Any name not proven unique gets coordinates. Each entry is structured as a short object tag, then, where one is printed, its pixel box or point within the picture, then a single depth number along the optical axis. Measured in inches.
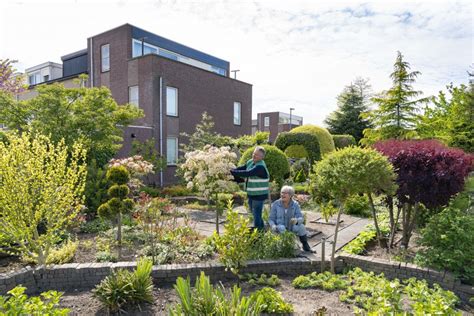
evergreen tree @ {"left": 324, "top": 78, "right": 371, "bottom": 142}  1025.5
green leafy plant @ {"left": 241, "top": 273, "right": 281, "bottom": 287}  158.4
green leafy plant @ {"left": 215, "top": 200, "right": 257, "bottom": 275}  158.7
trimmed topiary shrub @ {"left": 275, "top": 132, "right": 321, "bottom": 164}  605.0
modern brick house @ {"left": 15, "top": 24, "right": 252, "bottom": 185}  587.8
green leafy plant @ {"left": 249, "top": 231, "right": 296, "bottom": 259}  185.0
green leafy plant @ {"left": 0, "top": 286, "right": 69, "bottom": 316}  95.4
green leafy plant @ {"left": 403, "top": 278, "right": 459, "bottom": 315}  103.3
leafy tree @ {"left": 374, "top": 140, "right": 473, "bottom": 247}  181.9
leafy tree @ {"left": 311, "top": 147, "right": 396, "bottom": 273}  166.2
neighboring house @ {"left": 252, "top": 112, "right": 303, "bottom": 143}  1612.7
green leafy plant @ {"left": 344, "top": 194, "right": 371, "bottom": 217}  342.0
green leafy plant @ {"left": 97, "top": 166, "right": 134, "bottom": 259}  179.3
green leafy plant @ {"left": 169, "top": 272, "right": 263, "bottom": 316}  108.1
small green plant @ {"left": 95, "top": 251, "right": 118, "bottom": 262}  183.8
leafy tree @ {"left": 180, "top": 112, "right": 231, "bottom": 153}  561.3
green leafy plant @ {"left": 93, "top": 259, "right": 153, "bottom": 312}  131.0
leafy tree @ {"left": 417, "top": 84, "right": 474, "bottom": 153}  500.7
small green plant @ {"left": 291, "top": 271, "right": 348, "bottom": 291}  152.6
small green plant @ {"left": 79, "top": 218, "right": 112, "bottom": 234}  254.1
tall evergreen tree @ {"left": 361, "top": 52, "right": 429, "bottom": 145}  458.9
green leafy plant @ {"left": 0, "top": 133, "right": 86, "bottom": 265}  158.6
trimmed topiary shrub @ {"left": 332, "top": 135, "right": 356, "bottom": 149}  848.9
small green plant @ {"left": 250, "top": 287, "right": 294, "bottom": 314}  125.4
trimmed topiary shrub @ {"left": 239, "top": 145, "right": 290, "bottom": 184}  364.8
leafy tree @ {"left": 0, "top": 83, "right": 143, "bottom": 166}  319.9
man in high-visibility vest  209.2
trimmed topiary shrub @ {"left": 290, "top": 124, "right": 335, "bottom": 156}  631.8
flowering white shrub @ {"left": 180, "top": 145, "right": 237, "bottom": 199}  228.2
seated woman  199.0
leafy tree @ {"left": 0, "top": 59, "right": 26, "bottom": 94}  439.2
